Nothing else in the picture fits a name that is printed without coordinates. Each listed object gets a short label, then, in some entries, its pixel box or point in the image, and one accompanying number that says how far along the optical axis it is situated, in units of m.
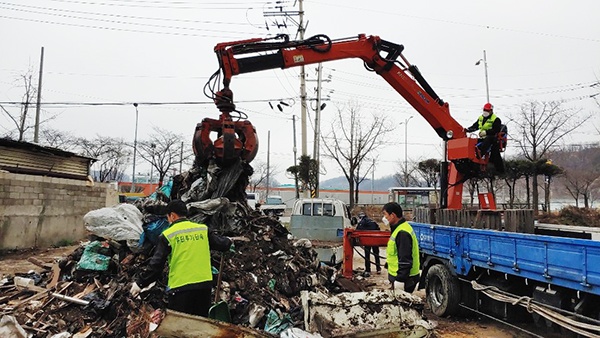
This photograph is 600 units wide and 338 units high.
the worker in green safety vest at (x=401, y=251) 4.85
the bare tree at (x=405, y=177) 40.42
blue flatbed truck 4.29
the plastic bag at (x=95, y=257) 6.05
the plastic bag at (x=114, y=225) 6.14
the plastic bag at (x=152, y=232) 6.20
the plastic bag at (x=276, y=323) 5.11
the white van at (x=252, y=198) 29.36
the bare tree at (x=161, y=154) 39.22
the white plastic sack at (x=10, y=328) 4.70
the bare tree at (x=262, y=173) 53.36
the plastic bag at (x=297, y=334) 4.19
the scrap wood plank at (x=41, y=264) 7.16
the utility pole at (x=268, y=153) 49.23
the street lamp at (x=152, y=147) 39.16
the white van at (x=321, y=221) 11.53
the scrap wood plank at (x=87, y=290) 5.61
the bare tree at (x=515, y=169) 21.33
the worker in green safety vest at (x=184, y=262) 4.28
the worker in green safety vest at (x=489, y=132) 7.30
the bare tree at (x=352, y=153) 27.64
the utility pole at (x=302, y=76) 21.67
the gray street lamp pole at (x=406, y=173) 39.47
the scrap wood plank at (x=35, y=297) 5.66
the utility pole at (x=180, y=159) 39.25
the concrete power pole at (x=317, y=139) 22.77
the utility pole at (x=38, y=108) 22.12
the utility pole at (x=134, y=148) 35.80
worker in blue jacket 10.96
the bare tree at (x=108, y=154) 38.12
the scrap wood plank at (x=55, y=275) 6.08
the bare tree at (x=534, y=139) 22.97
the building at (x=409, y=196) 28.33
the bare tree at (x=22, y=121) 24.98
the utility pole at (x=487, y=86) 23.40
